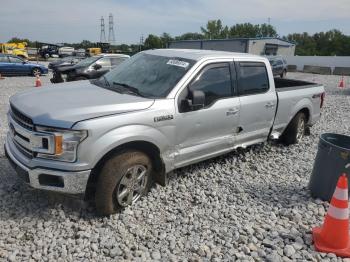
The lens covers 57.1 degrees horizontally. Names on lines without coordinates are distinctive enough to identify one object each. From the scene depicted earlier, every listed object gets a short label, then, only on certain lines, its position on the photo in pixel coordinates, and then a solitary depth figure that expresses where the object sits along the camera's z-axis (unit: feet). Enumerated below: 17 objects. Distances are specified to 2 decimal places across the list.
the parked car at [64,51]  148.56
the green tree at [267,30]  348.34
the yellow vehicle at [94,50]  147.23
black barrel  12.99
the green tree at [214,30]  285.43
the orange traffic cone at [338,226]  10.63
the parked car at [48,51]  138.82
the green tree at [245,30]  314.61
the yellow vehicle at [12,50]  110.24
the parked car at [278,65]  78.02
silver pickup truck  10.37
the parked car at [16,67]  60.53
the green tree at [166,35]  330.54
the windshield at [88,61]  45.63
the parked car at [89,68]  43.79
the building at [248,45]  155.14
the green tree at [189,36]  321.52
